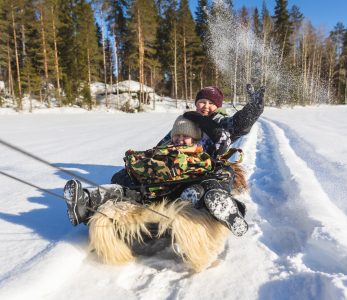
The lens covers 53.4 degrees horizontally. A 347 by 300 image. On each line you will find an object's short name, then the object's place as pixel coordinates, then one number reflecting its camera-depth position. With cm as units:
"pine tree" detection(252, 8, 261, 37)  2703
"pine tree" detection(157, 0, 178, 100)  2781
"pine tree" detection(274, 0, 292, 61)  3073
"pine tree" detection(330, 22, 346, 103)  3616
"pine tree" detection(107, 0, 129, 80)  2697
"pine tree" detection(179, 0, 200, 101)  2819
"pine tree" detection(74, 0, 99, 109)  2480
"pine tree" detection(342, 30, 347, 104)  3574
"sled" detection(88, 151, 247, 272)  171
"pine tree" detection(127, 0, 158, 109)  2486
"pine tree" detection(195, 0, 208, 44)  3225
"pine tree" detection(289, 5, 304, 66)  3272
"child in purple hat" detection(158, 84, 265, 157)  267
